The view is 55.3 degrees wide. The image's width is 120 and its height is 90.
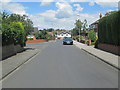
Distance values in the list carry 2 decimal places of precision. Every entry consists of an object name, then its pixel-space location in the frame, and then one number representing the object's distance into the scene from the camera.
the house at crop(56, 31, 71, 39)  93.61
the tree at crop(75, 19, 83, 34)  72.90
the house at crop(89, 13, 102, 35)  51.87
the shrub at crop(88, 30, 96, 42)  25.03
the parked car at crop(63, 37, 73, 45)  24.68
